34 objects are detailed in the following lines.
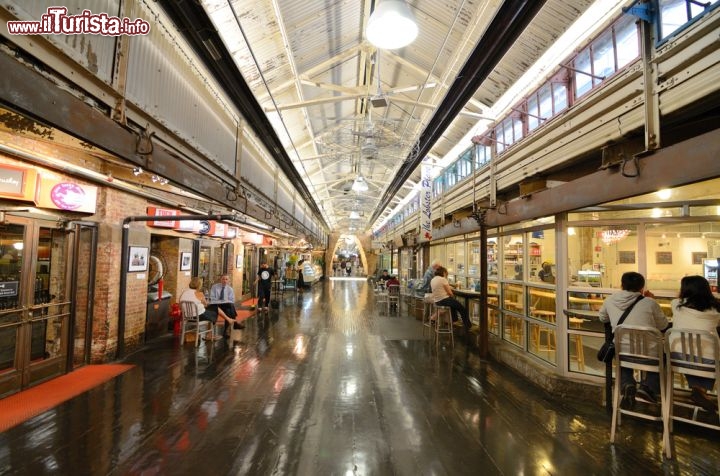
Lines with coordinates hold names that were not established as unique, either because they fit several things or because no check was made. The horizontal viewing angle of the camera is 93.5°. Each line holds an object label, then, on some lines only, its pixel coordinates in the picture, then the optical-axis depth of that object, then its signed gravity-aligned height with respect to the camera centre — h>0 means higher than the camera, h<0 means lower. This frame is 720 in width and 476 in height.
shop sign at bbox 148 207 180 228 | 5.89 +0.75
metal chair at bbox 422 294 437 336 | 7.14 -1.18
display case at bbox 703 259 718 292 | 3.80 -0.08
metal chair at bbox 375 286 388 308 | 11.79 -1.50
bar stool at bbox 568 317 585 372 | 4.25 -1.07
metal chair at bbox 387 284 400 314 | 11.10 -1.16
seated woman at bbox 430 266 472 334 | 6.71 -0.73
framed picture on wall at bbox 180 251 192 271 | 7.51 -0.09
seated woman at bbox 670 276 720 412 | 3.10 -0.48
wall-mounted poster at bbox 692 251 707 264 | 3.91 +0.08
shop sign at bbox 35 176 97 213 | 3.88 +0.74
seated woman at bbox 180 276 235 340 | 5.98 -0.85
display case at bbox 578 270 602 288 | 4.22 -0.19
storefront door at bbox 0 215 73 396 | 3.80 -0.56
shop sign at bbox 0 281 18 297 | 3.75 -0.38
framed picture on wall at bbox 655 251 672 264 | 3.94 +0.08
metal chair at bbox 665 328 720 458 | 2.85 -0.82
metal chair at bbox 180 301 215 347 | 5.88 -1.06
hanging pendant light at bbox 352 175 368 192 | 9.49 +2.10
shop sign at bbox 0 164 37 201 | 3.46 +0.77
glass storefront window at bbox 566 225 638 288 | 4.02 +0.11
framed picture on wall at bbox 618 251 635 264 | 4.00 +0.07
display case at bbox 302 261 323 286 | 17.25 -0.81
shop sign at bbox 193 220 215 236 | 7.49 +0.68
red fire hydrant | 6.70 -1.20
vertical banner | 8.27 +1.41
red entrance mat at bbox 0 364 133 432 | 3.31 -1.56
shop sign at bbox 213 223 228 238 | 8.49 +0.72
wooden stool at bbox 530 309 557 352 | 4.89 -1.06
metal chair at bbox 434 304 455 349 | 6.39 -1.16
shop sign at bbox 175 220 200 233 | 6.61 +0.64
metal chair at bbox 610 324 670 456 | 2.95 -0.82
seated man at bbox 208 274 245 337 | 6.67 -0.78
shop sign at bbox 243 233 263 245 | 11.10 +0.68
